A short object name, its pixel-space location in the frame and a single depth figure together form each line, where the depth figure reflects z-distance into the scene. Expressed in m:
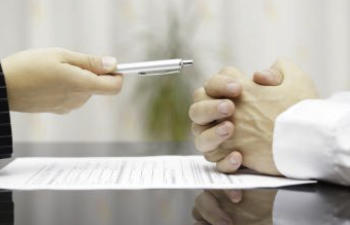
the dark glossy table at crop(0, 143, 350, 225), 0.60
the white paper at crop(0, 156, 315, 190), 0.73
